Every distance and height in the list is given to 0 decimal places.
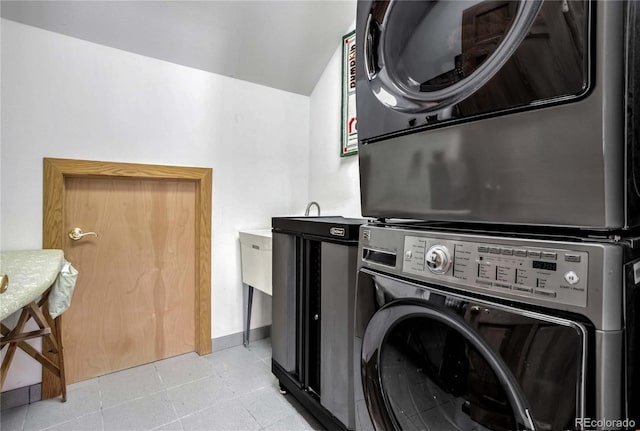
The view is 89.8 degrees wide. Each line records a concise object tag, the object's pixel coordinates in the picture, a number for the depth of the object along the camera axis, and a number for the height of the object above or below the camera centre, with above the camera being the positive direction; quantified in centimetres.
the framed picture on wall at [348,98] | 235 +87
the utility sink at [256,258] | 221 -32
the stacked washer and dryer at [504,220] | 61 -1
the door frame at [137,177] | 189 +4
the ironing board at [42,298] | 138 -46
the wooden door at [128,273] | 208 -42
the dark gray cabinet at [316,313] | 141 -51
